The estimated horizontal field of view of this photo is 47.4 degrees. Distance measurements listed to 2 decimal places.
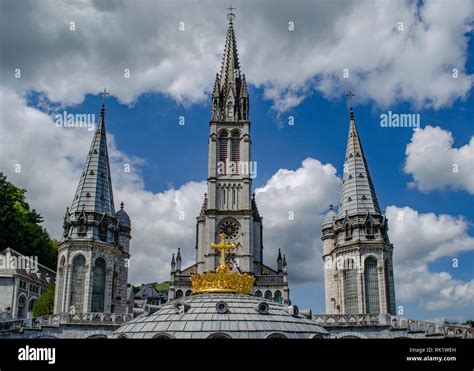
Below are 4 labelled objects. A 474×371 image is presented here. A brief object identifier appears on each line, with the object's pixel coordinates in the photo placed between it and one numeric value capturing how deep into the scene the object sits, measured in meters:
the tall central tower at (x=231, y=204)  77.50
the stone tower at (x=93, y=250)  54.06
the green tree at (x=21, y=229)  73.44
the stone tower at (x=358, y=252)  53.03
